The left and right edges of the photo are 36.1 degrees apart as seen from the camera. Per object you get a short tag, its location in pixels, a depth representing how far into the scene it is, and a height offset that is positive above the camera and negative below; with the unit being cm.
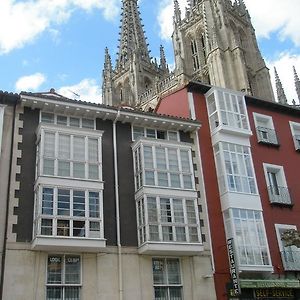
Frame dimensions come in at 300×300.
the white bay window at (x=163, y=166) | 2194 +830
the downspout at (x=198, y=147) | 2177 +984
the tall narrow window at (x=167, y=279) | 2032 +298
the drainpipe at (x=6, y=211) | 1758 +569
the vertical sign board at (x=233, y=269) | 2056 +323
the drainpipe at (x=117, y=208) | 1944 +612
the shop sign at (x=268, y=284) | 2122 +258
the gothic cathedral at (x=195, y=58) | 8206 +5405
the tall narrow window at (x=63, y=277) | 1847 +308
